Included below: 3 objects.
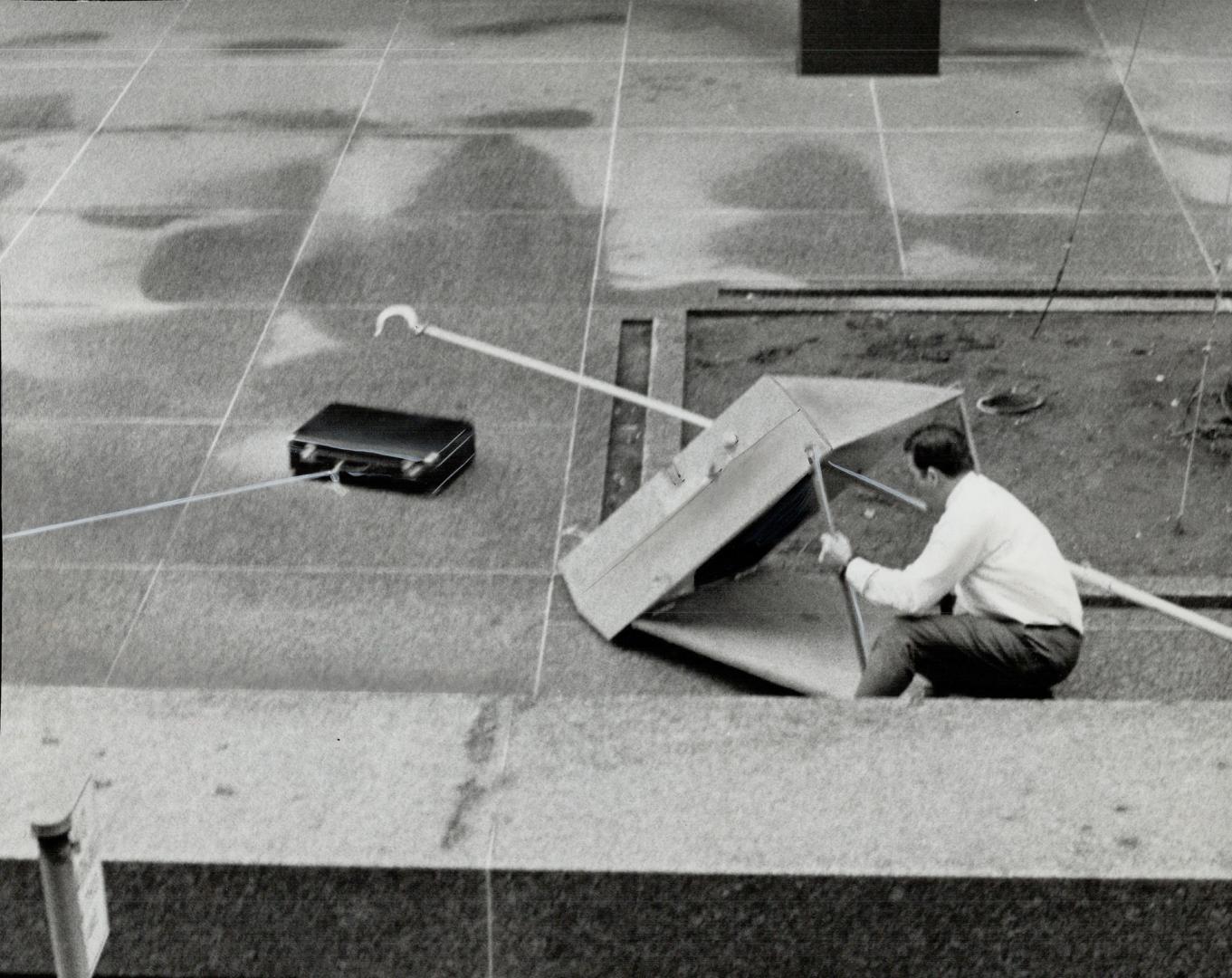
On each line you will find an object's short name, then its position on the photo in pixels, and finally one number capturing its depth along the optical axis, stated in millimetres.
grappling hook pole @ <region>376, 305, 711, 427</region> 7301
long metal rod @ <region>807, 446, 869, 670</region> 5945
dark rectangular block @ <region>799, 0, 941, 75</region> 11773
